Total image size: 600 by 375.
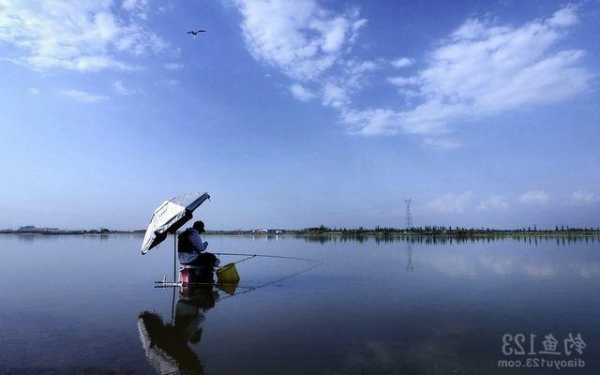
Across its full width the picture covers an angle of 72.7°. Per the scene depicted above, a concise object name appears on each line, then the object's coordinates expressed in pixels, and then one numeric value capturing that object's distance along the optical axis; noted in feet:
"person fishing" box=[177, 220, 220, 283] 44.93
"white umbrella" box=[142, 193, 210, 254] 42.01
